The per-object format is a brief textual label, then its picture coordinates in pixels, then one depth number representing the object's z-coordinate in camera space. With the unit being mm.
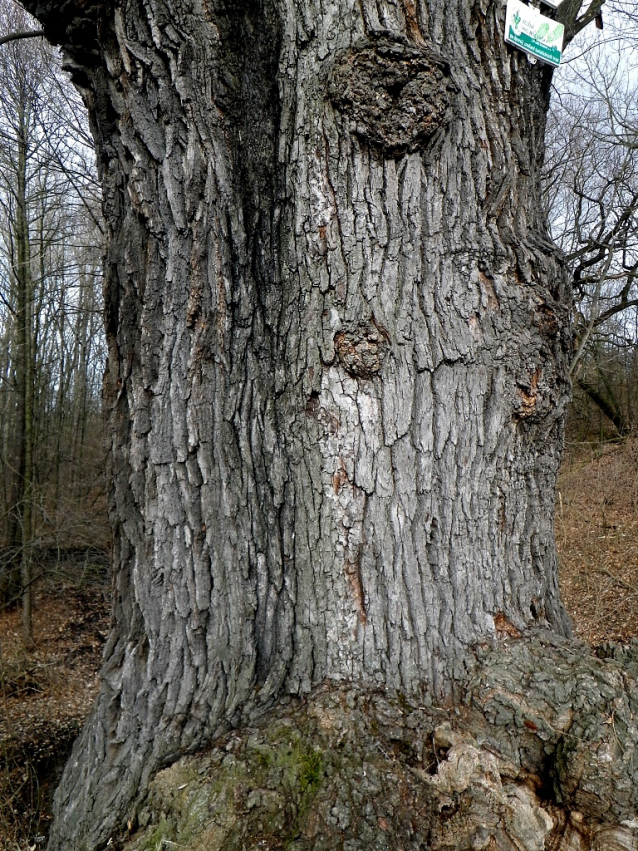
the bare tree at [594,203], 9484
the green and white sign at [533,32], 1830
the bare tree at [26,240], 7660
